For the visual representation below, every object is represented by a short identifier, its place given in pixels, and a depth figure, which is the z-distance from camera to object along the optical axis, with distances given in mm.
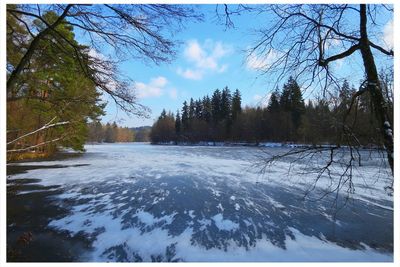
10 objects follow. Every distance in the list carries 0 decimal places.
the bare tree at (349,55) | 3102
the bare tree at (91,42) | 3736
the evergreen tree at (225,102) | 60094
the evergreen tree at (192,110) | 70600
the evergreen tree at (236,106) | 57088
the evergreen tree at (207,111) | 63500
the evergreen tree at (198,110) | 66875
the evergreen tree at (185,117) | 69312
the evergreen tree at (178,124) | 72250
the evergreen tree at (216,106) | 61062
